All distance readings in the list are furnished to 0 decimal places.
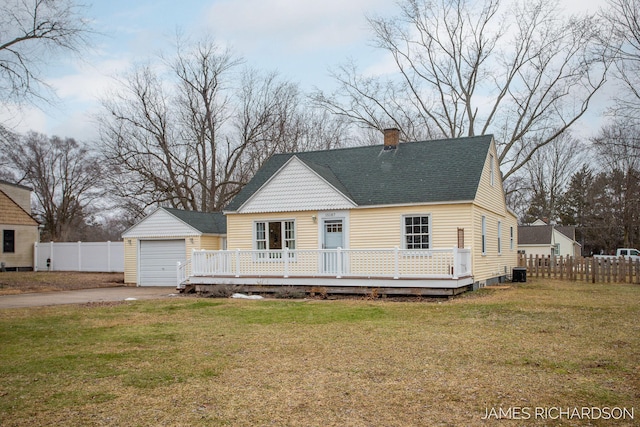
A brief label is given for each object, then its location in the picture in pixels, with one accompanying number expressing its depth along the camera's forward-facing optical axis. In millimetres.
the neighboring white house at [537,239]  48500
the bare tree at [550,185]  60250
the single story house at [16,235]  34406
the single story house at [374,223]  17719
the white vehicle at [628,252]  48328
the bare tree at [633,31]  22502
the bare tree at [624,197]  52919
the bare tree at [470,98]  33469
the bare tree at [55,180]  52812
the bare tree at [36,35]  21133
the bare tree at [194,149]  34750
